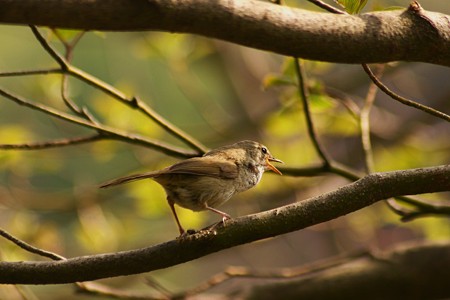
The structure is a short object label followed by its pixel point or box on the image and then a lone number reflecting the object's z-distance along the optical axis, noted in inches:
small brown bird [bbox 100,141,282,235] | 262.7
